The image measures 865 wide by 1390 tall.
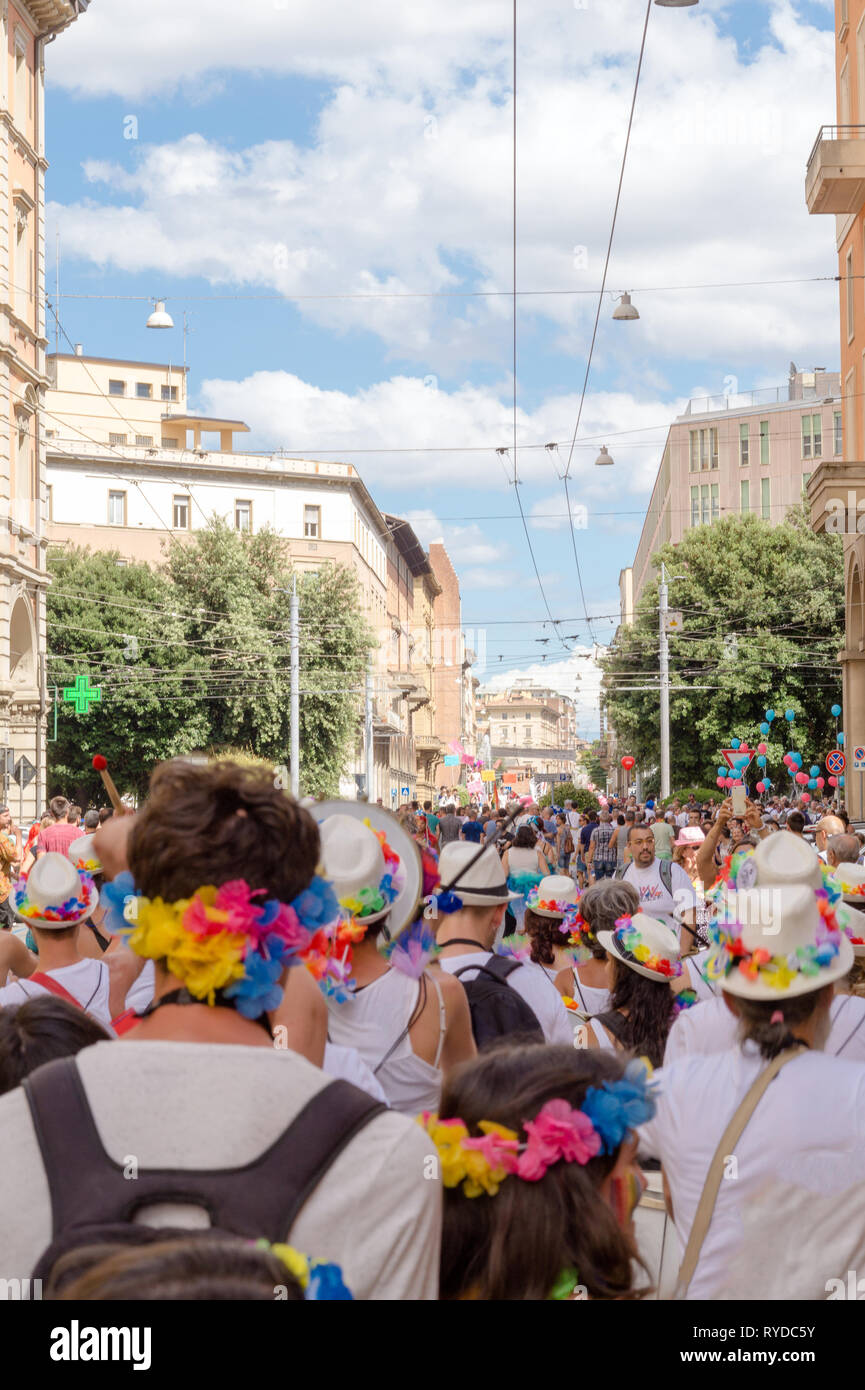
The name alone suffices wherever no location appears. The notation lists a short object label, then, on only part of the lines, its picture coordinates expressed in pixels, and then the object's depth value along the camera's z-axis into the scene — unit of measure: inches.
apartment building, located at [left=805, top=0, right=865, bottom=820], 1051.3
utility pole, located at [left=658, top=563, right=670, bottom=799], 1838.1
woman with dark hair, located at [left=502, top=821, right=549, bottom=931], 311.0
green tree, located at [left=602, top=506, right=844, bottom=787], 2025.1
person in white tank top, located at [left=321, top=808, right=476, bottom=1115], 171.2
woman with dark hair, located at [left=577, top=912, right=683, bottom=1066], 215.8
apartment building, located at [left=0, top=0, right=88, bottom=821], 1311.5
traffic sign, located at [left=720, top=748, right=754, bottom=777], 1112.8
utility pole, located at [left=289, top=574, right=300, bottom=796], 1849.2
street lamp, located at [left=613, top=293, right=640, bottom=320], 1371.8
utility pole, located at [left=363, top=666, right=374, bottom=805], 2070.6
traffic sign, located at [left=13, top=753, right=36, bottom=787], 1037.2
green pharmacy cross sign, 1402.6
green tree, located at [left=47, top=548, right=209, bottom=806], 1968.5
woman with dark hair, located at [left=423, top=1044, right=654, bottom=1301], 100.0
